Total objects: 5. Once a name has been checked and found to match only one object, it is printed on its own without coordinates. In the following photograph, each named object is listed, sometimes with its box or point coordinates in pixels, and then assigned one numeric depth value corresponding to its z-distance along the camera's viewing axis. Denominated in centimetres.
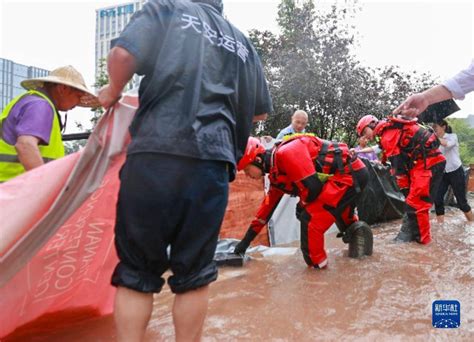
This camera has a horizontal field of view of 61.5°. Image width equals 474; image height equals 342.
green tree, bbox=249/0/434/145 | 1020
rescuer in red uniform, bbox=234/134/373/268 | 315
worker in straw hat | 192
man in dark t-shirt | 133
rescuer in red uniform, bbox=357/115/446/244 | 423
